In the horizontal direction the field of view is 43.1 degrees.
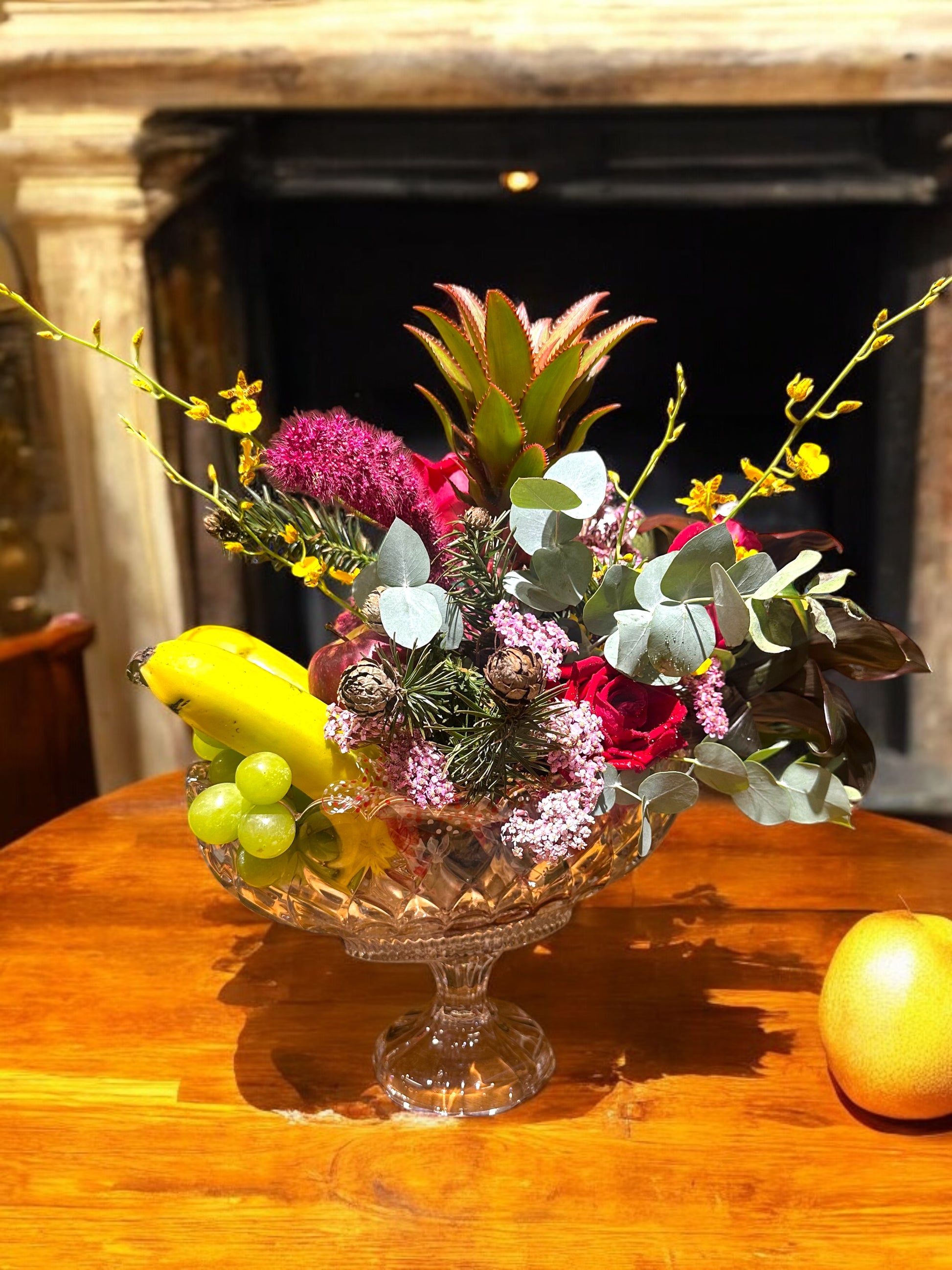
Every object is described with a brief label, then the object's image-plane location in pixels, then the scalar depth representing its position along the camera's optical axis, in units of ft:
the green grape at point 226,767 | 2.11
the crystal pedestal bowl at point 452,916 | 1.96
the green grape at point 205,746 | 2.16
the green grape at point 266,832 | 1.92
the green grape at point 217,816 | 1.95
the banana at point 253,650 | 2.12
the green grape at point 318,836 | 1.99
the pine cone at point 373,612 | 1.94
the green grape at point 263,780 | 1.91
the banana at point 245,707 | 1.97
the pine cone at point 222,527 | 2.06
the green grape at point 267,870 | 1.99
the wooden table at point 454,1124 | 1.85
